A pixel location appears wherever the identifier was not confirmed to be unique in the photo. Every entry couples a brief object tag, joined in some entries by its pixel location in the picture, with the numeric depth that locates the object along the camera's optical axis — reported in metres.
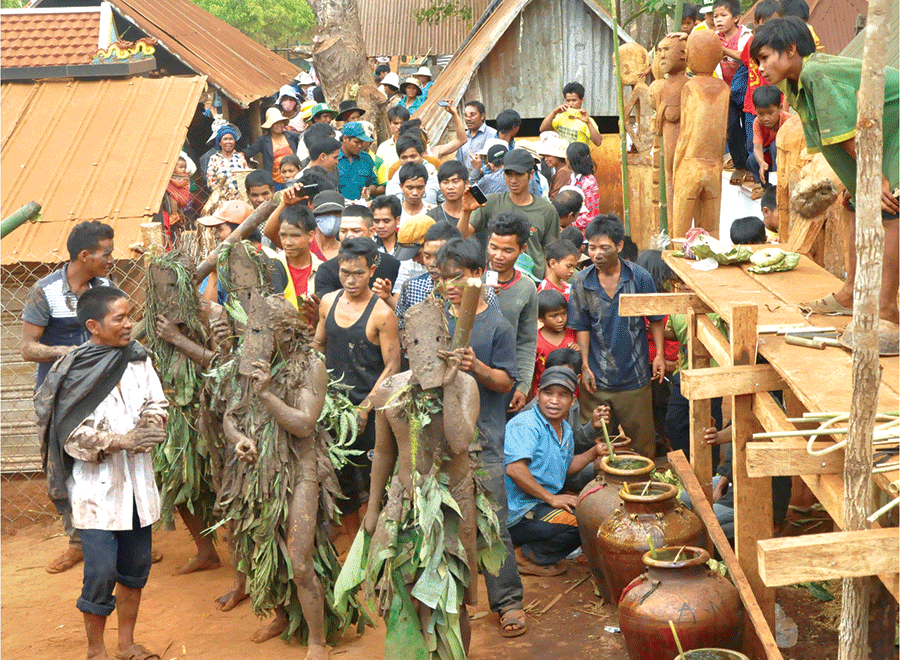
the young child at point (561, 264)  7.26
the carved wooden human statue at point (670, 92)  8.38
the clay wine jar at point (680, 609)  4.45
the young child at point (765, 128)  7.50
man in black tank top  5.82
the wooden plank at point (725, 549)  4.14
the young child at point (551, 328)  6.88
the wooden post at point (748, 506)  4.45
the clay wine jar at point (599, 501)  5.61
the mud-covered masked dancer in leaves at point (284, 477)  5.00
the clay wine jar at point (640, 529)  5.17
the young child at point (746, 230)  6.44
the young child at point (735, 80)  8.82
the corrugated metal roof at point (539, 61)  13.22
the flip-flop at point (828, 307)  4.35
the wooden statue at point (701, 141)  7.58
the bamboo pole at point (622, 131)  9.50
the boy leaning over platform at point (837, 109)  3.88
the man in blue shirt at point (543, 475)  6.16
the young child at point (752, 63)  7.66
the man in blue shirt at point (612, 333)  6.68
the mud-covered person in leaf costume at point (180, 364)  6.14
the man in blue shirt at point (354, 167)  10.15
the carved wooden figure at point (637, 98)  10.95
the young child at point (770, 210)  7.26
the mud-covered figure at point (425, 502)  4.42
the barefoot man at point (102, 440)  4.96
